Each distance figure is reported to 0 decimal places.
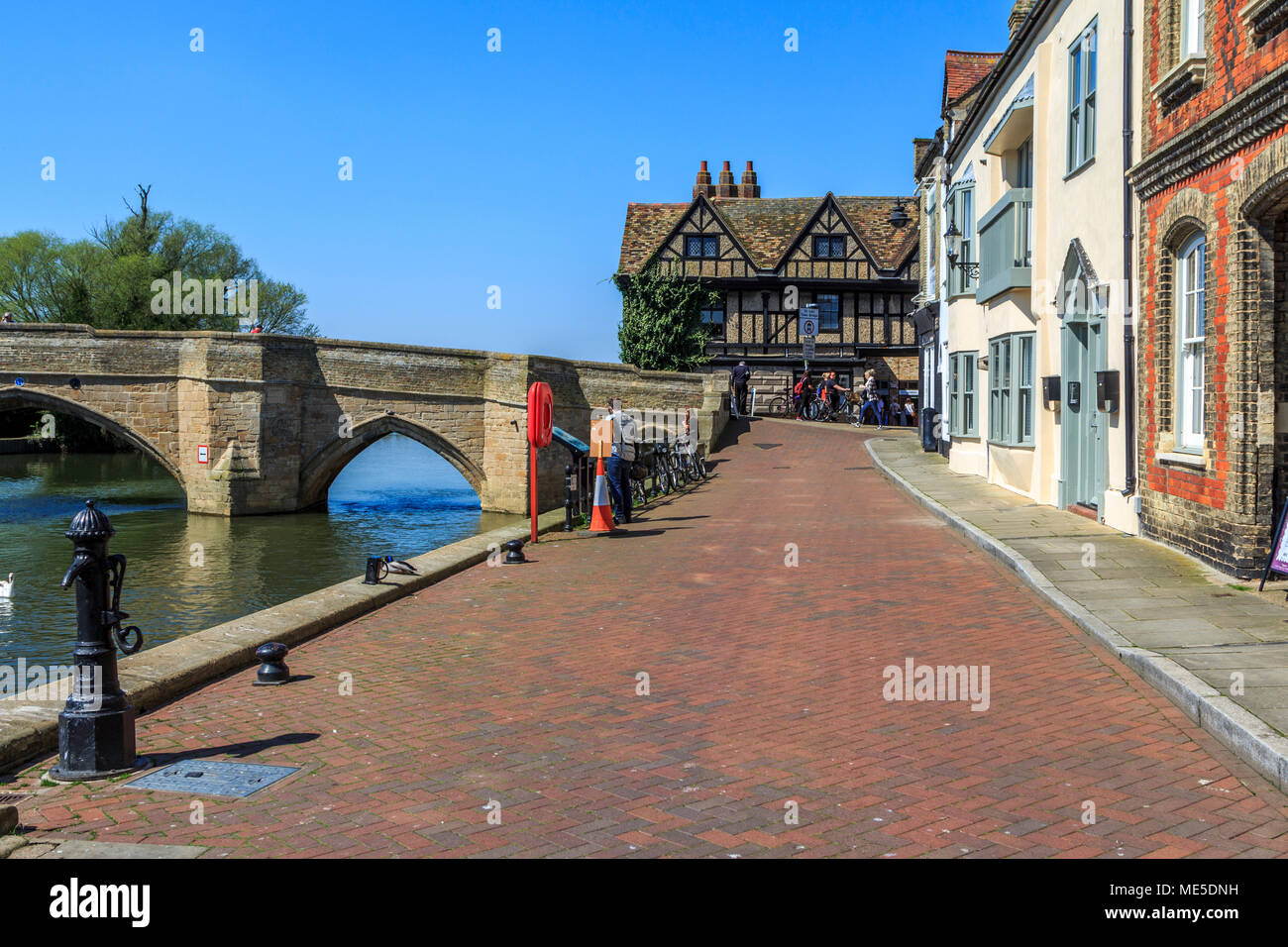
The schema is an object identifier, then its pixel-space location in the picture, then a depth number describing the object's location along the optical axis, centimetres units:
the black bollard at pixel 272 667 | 717
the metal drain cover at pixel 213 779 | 511
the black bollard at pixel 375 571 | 1028
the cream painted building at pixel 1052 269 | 1284
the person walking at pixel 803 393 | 3988
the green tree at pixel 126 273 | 5009
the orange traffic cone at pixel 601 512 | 1544
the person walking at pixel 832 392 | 3972
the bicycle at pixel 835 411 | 3944
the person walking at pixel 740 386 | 3881
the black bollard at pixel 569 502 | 1596
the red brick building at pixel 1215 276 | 931
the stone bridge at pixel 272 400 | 3167
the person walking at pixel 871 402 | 3813
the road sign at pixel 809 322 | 4550
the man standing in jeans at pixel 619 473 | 1612
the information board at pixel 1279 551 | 838
